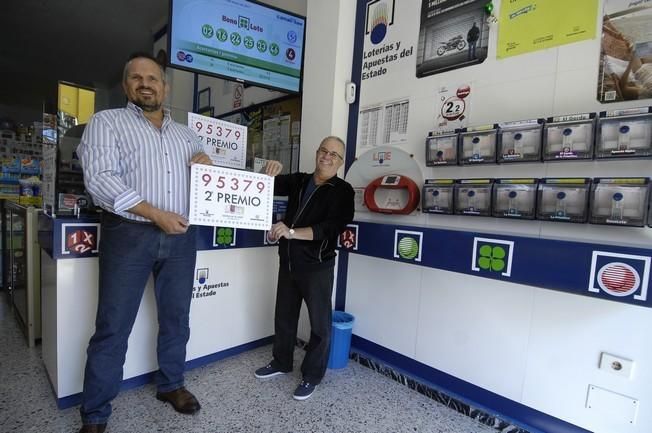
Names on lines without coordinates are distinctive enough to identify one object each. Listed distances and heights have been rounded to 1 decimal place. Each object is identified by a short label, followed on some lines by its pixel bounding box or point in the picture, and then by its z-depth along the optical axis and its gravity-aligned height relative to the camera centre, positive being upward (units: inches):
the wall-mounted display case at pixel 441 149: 66.9 +12.4
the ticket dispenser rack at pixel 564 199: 52.1 +2.7
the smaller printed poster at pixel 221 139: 71.8 +12.9
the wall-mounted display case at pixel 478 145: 61.3 +12.6
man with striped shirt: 51.8 -2.1
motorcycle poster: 67.4 +37.5
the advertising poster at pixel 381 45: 81.6 +40.7
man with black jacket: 69.4 -9.4
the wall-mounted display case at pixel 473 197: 62.4 +2.7
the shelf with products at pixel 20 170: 111.7 +6.1
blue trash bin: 82.9 -35.7
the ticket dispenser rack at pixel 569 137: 51.2 +12.7
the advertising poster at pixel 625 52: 49.6 +26.0
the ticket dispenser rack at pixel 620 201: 46.9 +2.7
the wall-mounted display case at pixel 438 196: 67.9 +2.6
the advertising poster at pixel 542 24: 55.2 +34.1
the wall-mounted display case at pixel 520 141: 56.5 +12.7
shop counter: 60.4 -24.6
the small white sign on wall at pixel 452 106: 69.4 +22.2
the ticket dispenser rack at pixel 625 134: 46.7 +12.5
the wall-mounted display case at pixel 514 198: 57.3 +2.6
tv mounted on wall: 79.2 +40.4
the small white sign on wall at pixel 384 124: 80.4 +20.8
